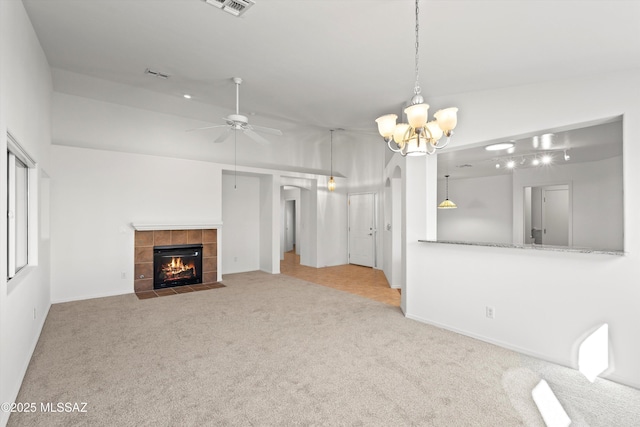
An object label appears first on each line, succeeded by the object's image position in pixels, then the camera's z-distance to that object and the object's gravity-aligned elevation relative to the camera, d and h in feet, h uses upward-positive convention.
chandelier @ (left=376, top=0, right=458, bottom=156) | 7.39 +2.17
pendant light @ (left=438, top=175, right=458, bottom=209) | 25.61 +0.76
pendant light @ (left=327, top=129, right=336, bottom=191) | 26.71 +2.64
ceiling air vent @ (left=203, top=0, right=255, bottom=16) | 8.65 +5.89
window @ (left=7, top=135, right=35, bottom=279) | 8.76 +0.33
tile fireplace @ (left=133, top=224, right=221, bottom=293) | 18.86 -2.53
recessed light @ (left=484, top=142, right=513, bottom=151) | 14.48 +3.22
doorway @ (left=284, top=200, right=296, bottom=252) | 40.16 -1.34
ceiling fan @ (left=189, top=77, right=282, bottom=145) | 13.97 +4.19
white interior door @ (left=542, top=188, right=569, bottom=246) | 23.63 -0.18
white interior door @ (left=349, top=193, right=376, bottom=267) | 27.45 -1.29
